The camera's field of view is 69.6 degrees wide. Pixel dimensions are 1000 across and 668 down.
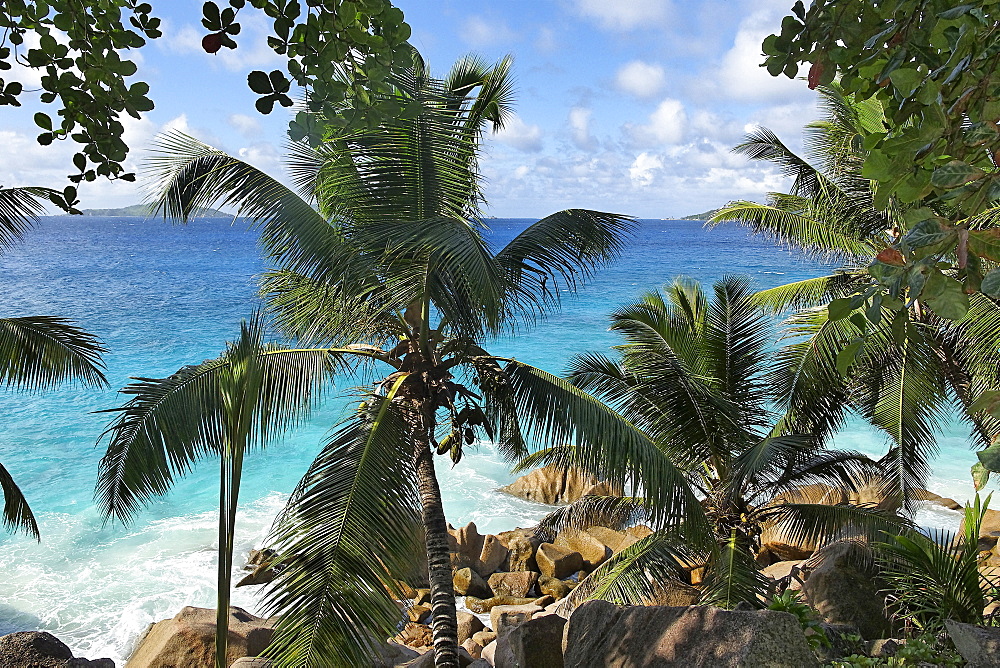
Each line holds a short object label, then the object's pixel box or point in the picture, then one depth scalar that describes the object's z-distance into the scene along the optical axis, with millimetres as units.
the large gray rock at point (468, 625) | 9797
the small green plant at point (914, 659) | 4797
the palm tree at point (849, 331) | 9039
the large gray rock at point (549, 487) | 15117
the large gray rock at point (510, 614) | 9578
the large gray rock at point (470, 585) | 11359
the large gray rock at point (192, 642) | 7719
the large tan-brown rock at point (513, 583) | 11352
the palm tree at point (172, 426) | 6113
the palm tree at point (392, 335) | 5555
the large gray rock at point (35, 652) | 6941
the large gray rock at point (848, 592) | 7832
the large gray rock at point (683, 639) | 4371
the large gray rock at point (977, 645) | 4262
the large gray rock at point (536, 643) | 6078
